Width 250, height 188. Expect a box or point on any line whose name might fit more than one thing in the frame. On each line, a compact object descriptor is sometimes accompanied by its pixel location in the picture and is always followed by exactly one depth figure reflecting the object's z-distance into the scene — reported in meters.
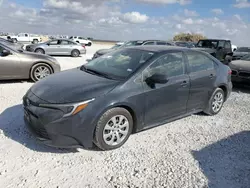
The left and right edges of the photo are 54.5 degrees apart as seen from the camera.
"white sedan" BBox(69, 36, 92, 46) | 37.66
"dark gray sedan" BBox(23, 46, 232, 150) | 3.31
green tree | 46.59
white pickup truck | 36.34
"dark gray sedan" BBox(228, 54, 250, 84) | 7.88
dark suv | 15.70
